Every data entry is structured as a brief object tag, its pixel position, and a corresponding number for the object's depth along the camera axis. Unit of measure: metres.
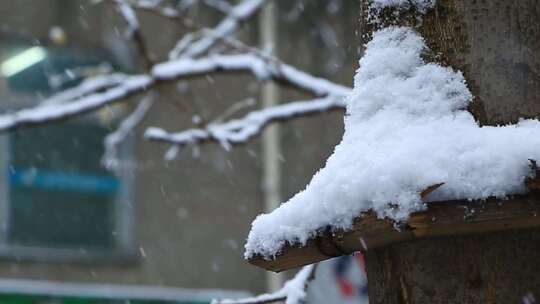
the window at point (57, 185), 23.73
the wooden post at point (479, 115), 4.10
